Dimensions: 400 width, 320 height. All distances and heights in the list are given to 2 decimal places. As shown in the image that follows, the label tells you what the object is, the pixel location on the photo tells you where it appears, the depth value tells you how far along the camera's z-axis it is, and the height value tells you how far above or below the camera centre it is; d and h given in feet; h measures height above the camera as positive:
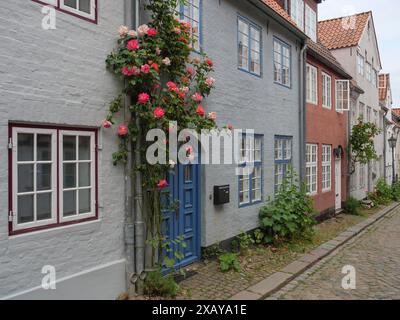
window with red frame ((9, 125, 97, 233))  13.00 -0.43
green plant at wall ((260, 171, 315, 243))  28.43 -3.91
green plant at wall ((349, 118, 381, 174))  51.16 +3.19
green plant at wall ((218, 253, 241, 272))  21.77 -5.78
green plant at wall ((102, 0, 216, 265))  16.35 +3.35
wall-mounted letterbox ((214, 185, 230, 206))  23.70 -1.89
